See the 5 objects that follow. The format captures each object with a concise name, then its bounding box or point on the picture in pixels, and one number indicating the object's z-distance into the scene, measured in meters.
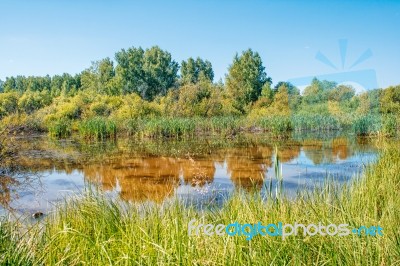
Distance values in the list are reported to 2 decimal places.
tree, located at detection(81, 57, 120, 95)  42.75
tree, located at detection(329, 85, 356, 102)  20.20
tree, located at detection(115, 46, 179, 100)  45.22
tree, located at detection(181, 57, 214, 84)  49.28
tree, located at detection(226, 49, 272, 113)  35.53
